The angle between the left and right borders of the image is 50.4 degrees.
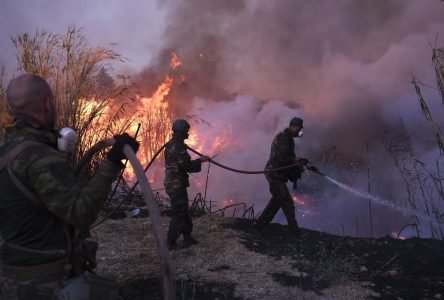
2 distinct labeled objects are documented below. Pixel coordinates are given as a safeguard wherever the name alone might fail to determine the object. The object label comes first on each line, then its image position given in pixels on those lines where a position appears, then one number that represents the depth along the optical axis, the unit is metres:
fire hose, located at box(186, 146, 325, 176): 7.04
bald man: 2.17
